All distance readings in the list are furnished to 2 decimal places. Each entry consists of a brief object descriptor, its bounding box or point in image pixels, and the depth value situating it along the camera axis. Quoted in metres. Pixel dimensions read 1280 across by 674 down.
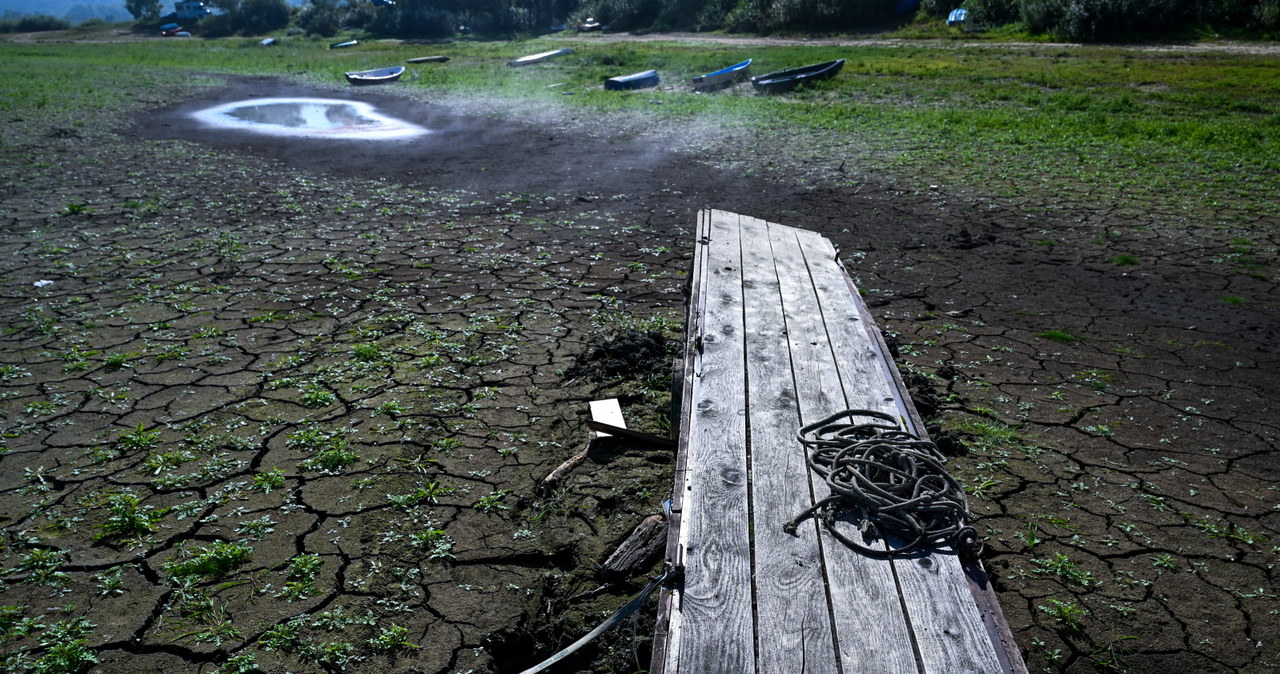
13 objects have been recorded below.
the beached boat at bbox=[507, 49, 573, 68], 28.25
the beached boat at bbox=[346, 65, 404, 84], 23.80
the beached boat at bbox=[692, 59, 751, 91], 21.03
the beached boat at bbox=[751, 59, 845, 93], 19.64
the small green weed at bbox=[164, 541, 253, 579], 3.51
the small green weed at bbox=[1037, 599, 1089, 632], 3.33
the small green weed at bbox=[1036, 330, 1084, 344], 6.12
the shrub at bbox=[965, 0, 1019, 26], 31.27
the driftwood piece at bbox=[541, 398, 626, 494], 4.34
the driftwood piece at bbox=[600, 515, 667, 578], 3.61
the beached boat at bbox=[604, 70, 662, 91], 21.34
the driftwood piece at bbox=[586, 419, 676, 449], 4.64
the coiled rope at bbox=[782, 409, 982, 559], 2.57
